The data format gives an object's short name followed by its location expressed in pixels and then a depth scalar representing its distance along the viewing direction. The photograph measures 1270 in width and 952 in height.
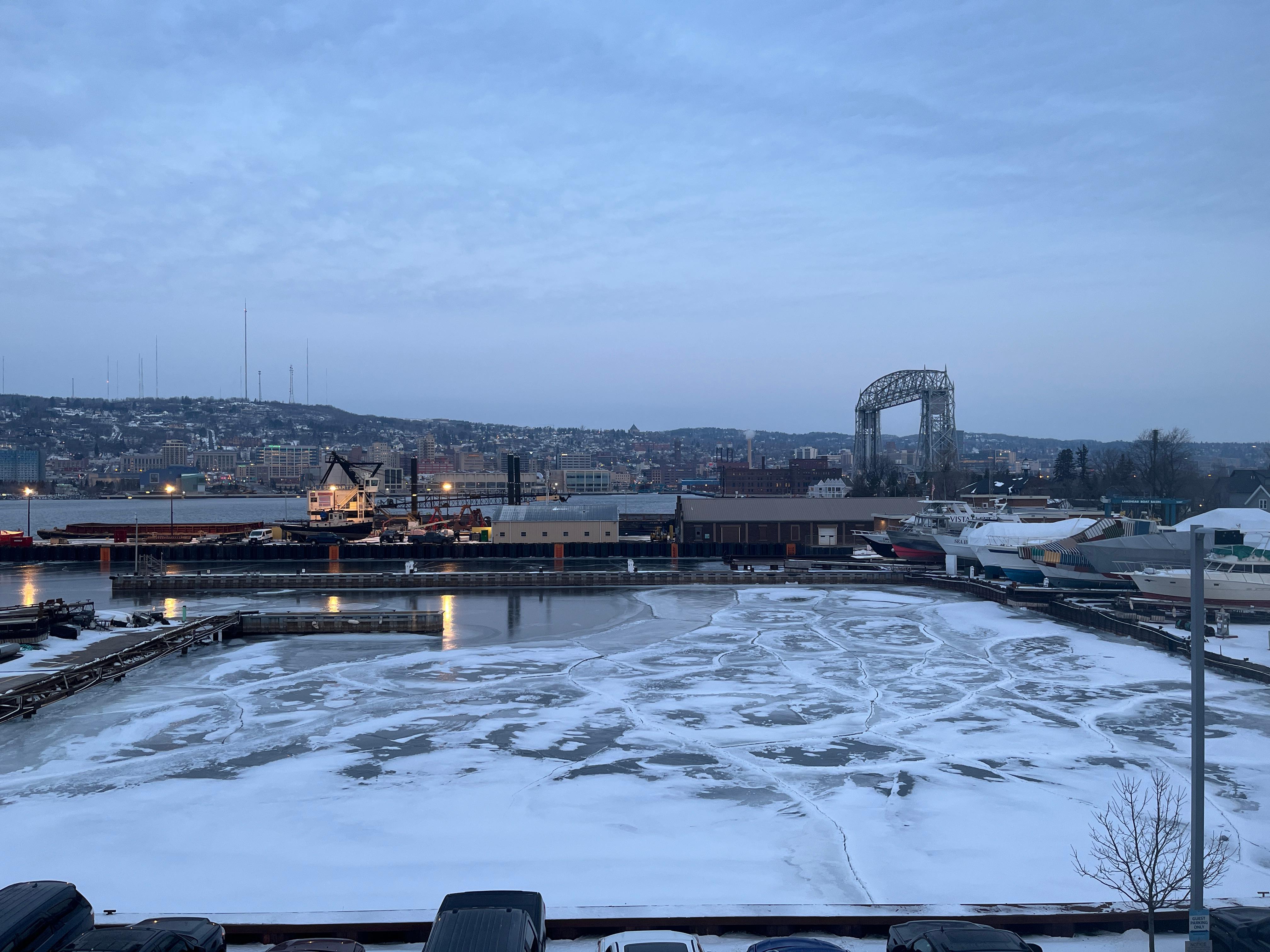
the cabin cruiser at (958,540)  51.31
